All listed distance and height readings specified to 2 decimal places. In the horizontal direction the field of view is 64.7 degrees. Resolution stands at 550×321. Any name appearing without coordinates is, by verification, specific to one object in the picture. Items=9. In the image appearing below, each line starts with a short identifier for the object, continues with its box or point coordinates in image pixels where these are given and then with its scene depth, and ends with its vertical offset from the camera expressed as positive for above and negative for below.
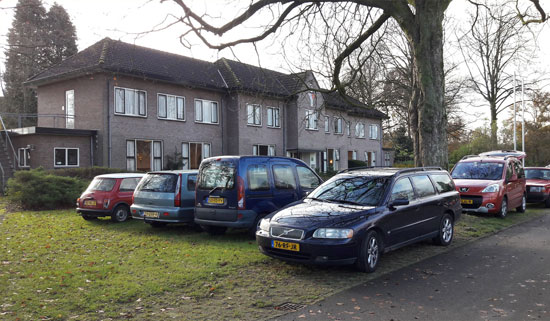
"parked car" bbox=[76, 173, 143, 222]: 12.78 -0.69
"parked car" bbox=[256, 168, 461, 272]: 6.75 -0.84
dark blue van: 9.42 -0.41
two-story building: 22.50 +3.42
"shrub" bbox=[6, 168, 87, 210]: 16.23 -0.54
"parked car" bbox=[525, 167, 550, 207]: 17.50 -0.89
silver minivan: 10.69 -0.61
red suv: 13.42 -0.50
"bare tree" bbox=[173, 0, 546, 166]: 12.28 +3.40
